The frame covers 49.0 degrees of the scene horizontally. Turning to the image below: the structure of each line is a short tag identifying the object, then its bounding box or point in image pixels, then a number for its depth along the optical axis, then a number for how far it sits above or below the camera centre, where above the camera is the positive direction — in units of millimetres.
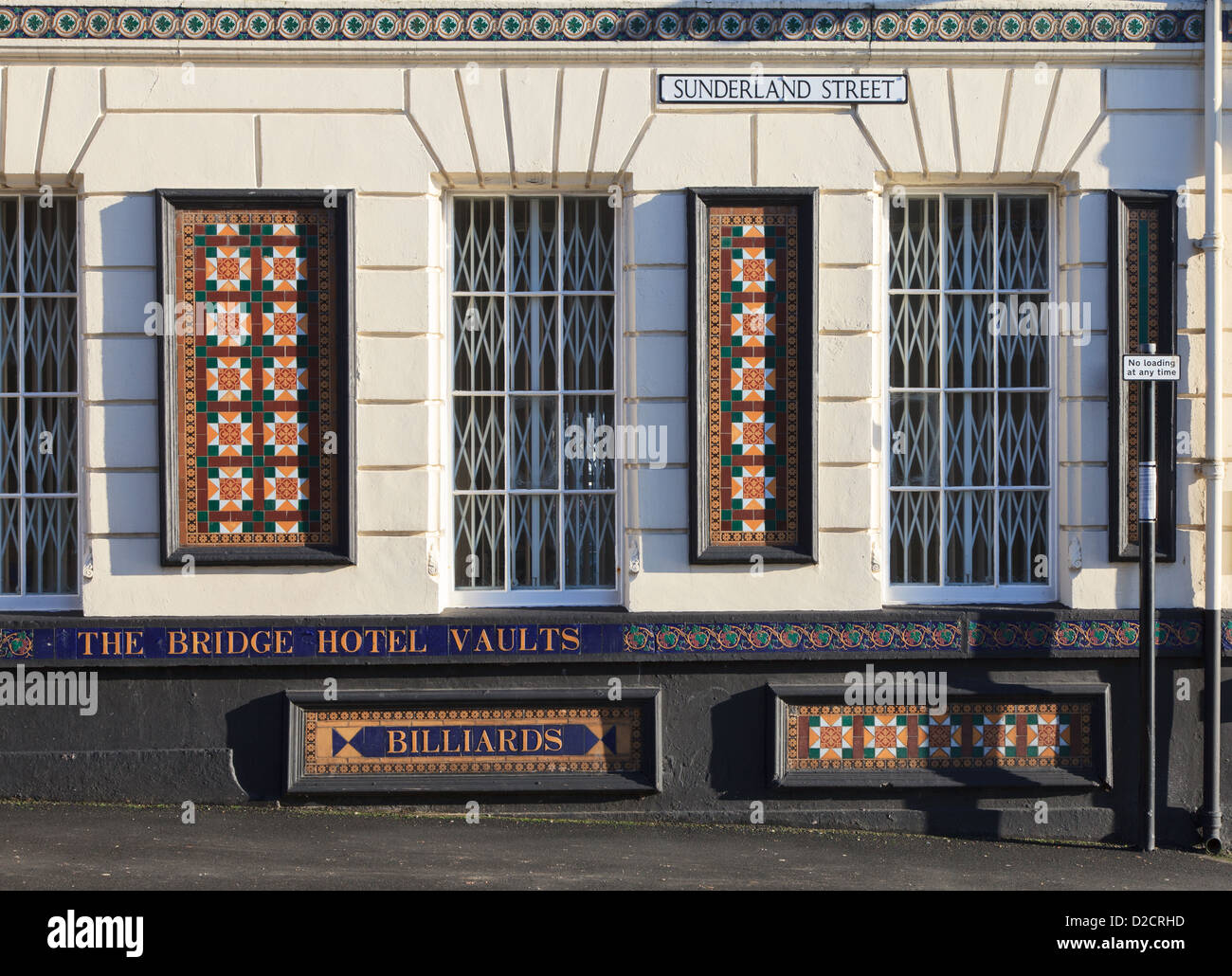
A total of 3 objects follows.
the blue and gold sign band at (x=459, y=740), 8523 -1669
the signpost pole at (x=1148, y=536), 8078 -350
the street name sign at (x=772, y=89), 8469 +2428
